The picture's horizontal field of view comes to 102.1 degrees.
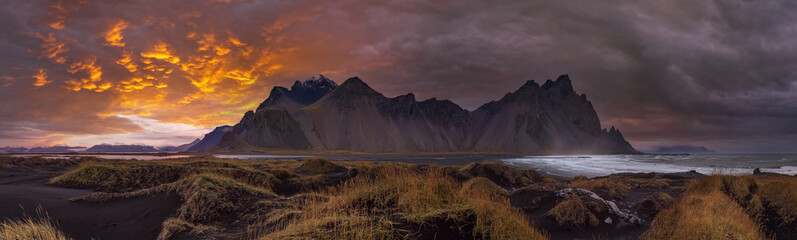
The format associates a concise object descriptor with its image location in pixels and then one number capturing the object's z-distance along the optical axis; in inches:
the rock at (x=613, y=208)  530.9
